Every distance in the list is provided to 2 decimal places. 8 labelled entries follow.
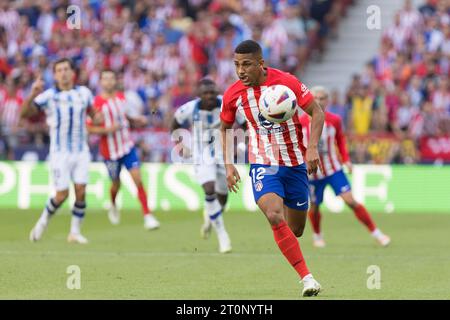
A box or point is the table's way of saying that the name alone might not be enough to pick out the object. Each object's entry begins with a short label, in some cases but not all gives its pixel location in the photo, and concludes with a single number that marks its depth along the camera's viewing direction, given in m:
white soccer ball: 10.15
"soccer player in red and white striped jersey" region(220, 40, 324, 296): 10.03
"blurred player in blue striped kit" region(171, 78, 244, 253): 14.70
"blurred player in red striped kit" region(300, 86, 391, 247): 15.45
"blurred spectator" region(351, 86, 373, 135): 24.69
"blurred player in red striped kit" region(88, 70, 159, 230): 17.75
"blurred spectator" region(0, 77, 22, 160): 25.38
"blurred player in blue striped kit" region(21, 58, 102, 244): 15.41
